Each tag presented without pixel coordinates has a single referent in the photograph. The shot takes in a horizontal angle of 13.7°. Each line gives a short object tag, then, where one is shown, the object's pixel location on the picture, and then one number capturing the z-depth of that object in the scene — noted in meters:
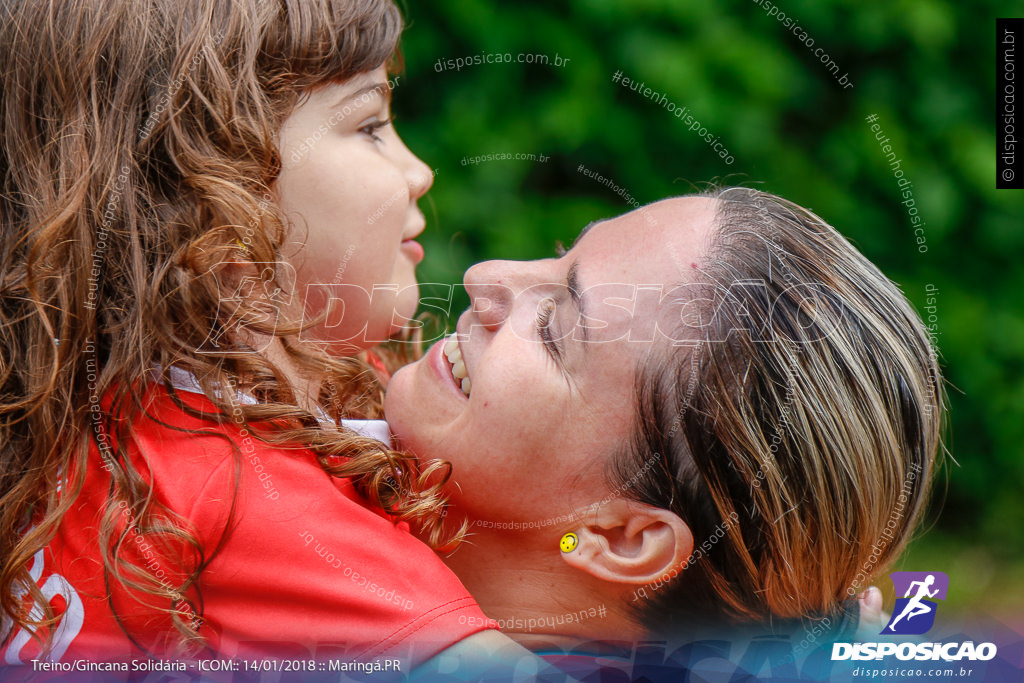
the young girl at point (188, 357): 2.03
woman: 2.04
